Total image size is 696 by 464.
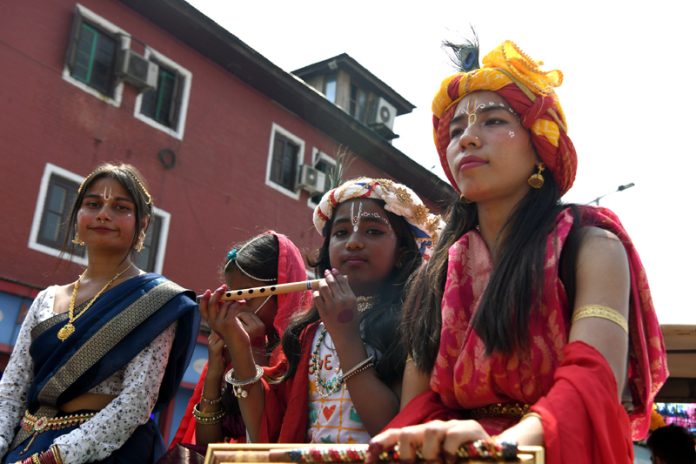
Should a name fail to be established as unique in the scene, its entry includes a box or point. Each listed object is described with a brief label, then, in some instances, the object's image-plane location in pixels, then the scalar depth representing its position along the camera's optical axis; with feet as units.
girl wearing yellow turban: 4.91
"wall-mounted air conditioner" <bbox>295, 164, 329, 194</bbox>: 52.40
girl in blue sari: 8.73
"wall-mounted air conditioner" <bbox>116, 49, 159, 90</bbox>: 41.57
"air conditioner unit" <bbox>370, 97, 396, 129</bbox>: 67.00
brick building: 36.27
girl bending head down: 9.27
